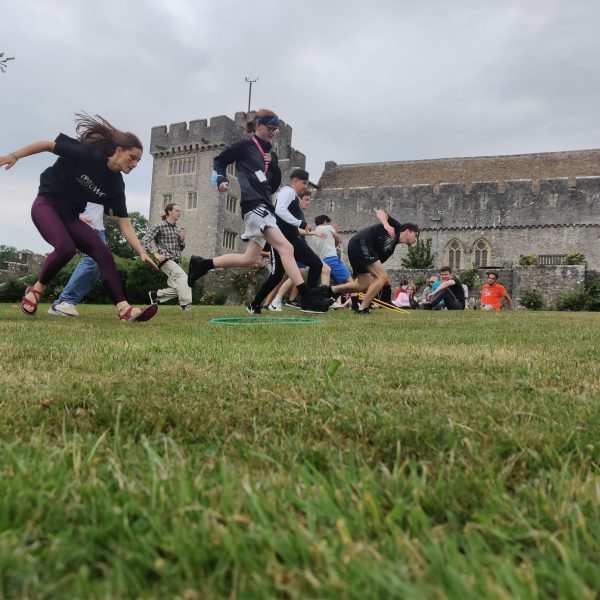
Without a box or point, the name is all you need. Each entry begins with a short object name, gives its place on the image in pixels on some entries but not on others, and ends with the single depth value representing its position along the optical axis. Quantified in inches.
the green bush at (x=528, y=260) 1268.5
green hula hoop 235.1
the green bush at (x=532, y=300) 991.6
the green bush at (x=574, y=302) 949.2
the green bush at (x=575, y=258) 1296.8
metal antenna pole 1898.4
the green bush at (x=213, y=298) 975.0
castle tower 1715.1
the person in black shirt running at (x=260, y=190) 281.3
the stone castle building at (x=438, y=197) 1519.4
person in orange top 615.2
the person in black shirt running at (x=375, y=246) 363.9
